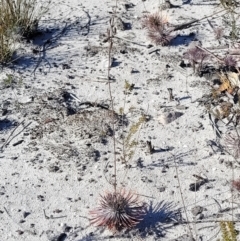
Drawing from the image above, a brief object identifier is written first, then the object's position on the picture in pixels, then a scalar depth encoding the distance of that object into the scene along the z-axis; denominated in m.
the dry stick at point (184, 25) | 5.13
